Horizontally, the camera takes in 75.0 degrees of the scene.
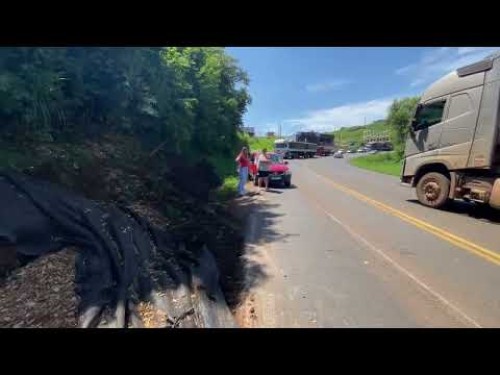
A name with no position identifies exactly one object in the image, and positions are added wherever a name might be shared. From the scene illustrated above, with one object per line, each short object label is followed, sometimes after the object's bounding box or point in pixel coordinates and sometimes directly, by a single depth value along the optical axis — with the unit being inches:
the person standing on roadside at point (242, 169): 498.3
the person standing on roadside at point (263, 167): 606.2
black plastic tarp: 146.3
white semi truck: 340.8
